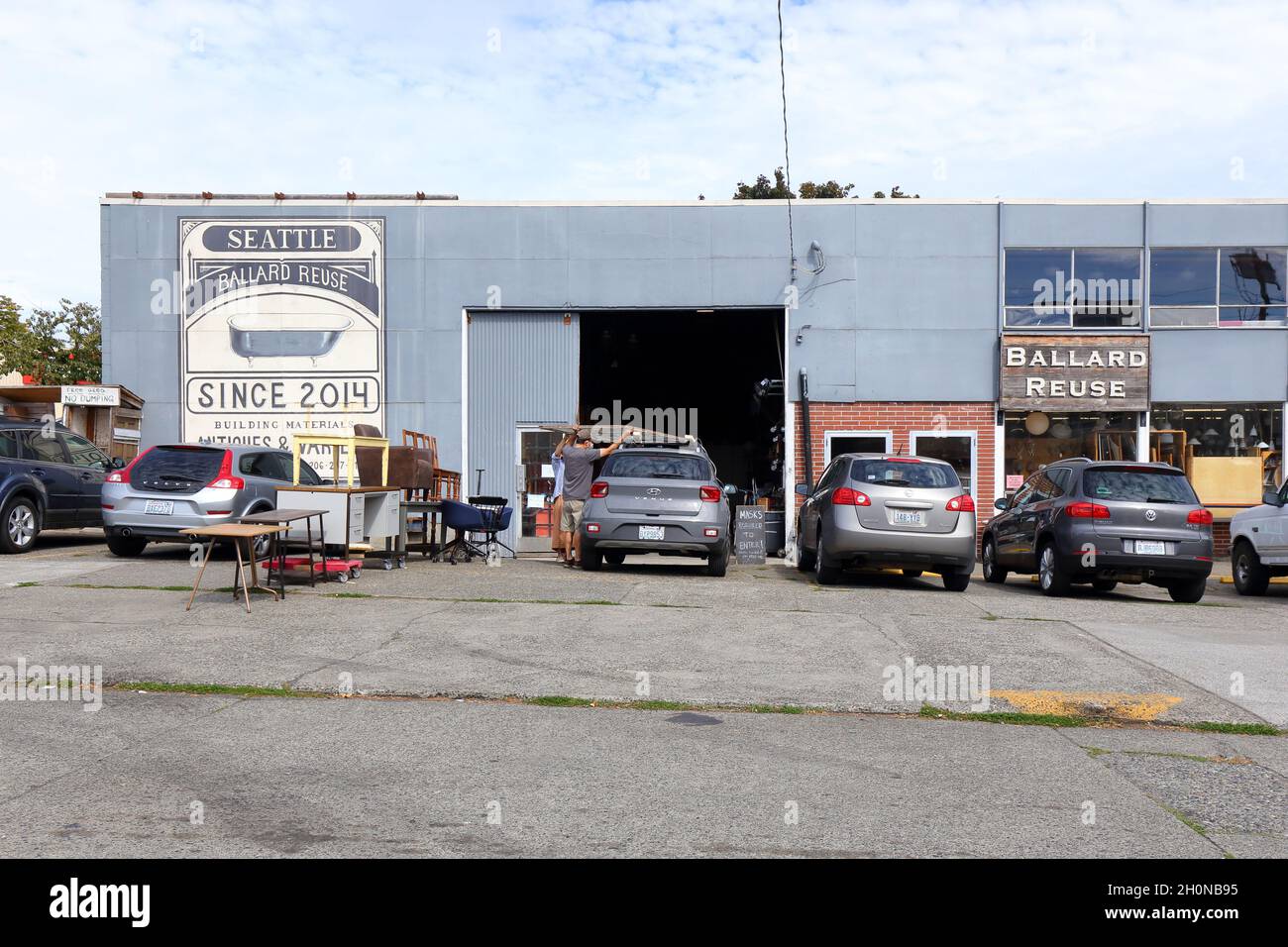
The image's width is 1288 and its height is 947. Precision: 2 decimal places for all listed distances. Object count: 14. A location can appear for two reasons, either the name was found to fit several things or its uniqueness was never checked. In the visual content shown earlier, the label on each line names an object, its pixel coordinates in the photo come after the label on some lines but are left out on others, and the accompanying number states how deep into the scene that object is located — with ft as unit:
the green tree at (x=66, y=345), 145.59
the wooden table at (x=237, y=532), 30.89
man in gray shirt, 50.03
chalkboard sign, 56.54
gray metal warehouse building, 67.56
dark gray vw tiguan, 40.40
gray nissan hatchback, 40.83
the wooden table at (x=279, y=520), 33.68
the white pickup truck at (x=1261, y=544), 45.60
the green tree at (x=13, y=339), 120.57
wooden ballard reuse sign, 66.85
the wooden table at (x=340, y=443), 43.47
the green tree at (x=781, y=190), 150.20
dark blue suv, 46.75
